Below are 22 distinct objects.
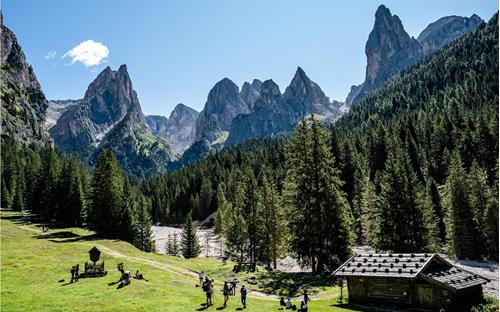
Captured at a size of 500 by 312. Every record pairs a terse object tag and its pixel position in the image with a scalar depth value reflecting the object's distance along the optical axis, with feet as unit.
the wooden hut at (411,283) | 115.65
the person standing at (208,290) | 115.24
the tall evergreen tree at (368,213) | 301.02
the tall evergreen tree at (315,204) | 173.47
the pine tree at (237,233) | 252.62
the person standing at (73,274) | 138.27
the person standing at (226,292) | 119.24
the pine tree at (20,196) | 409.45
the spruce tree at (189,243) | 318.02
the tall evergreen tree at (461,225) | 232.32
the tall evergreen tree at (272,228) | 223.30
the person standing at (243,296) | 116.33
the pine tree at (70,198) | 329.52
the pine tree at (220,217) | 387.34
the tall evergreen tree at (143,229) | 315.99
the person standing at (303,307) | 109.09
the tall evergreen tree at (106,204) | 271.49
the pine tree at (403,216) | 196.65
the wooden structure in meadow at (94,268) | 149.79
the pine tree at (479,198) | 234.17
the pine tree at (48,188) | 341.21
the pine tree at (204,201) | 570.05
